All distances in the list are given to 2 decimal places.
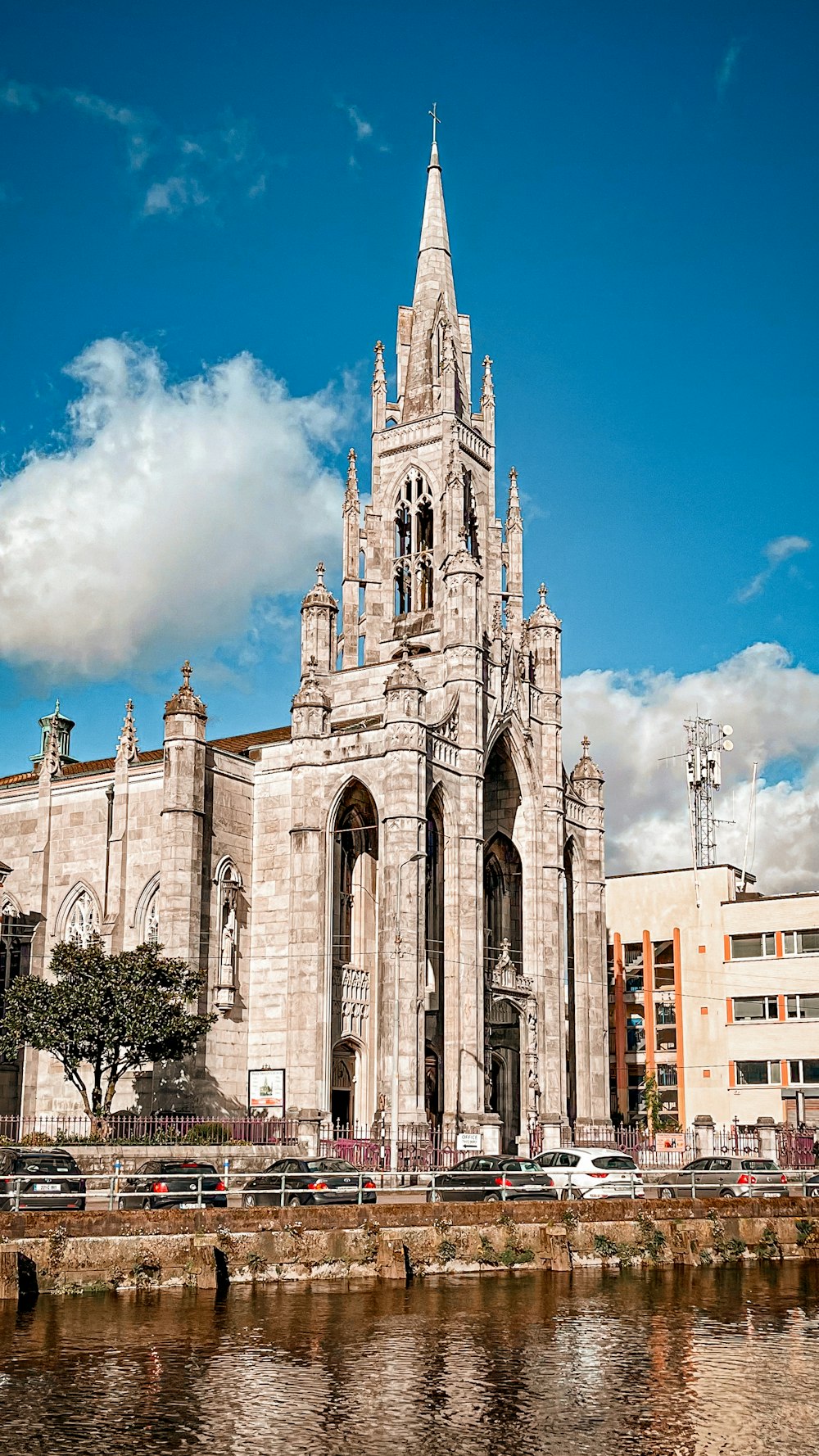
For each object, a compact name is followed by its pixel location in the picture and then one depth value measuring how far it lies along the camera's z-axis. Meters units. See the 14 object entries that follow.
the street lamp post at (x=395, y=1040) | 44.56
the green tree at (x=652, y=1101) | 73.62
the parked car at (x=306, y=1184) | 31.44
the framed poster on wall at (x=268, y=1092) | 55.56
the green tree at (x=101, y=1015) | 48.00
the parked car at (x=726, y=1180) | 39.25
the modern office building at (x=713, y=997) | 75.12
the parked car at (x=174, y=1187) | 29.02
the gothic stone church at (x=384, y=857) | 55.97
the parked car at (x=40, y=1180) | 28.34
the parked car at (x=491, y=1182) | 33.62
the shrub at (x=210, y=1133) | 47.56
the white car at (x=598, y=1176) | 36.88
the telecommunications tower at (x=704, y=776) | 84.88
